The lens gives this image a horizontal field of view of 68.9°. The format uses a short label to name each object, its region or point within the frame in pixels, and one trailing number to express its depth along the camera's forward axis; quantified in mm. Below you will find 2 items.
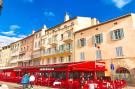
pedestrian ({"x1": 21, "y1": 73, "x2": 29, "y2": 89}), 9215
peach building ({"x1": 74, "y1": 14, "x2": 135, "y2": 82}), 13515
